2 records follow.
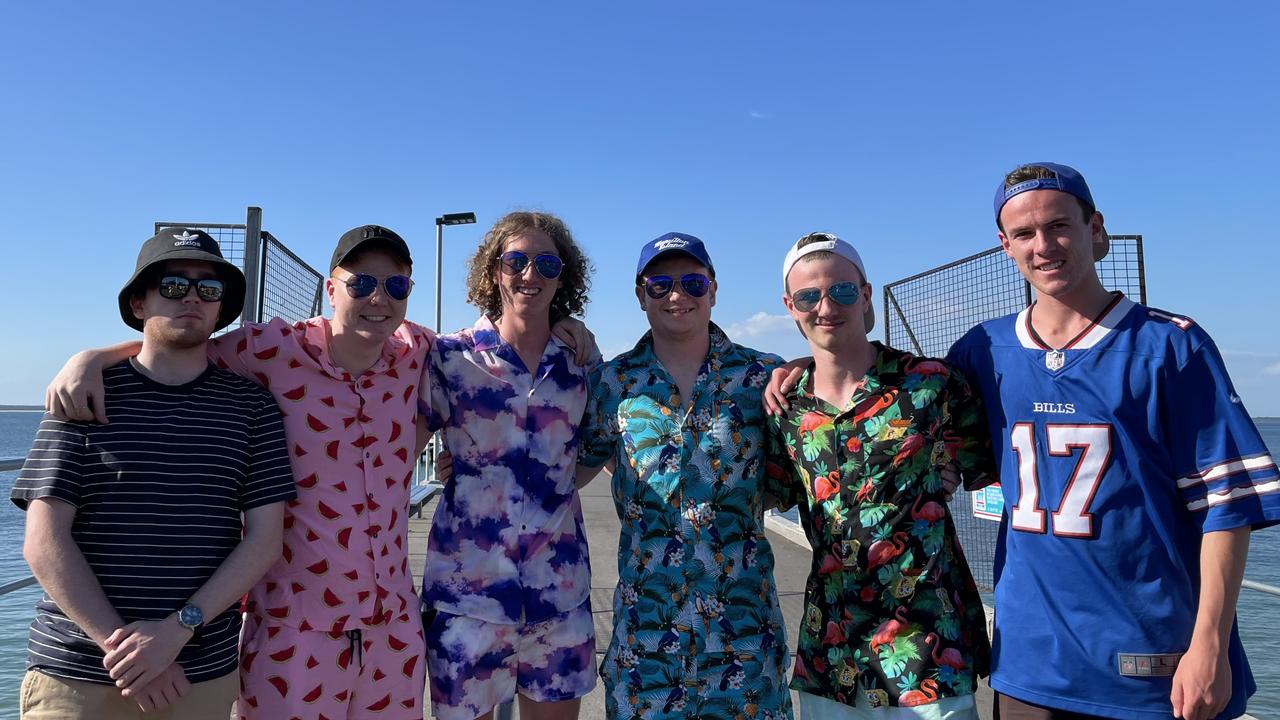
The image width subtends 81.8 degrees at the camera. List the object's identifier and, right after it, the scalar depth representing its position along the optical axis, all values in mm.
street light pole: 15531
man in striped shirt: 2287
